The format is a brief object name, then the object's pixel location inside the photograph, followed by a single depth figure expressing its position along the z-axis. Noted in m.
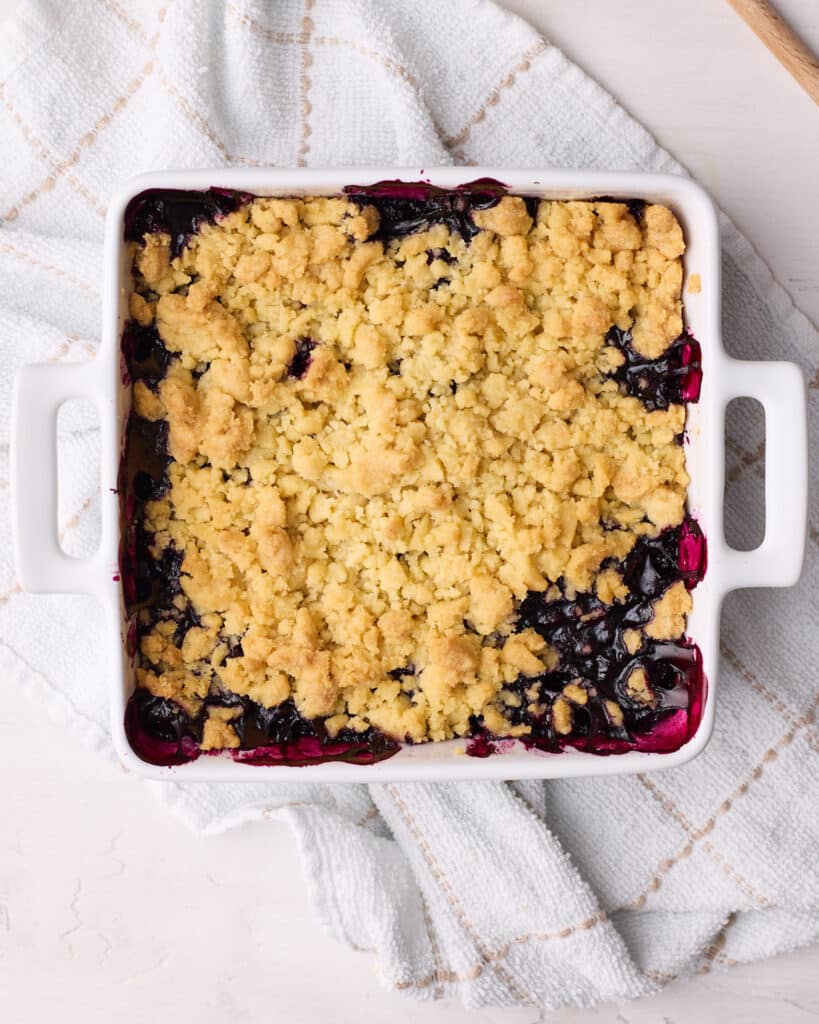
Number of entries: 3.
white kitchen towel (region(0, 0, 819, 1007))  0.82
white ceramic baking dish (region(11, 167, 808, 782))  0.73
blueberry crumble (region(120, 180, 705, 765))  0.75
